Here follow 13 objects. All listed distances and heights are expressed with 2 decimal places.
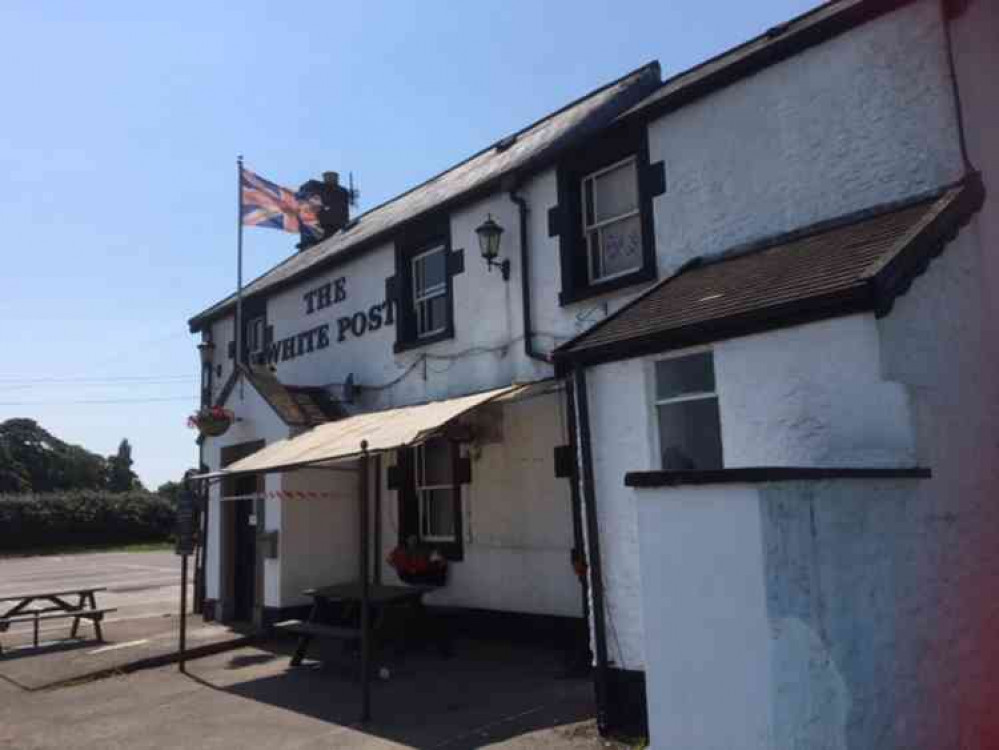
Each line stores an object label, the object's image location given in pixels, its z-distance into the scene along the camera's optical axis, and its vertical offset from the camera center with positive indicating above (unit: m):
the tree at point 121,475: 70.56 +3.17
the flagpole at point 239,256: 13.92 +4.27
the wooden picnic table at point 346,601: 8.55 -1.14
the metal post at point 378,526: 10.52 -0.33
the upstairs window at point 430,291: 11.03 +2.84
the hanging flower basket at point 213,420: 12.16 +1.30
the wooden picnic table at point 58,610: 11.22 -1.40
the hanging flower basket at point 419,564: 10.31 -0.83
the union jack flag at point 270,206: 13.90 +5.19
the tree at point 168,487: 65.50 +1.93
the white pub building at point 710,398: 4.18 +0.78
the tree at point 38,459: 56.69 +4.01
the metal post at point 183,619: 9.45 -1.29
